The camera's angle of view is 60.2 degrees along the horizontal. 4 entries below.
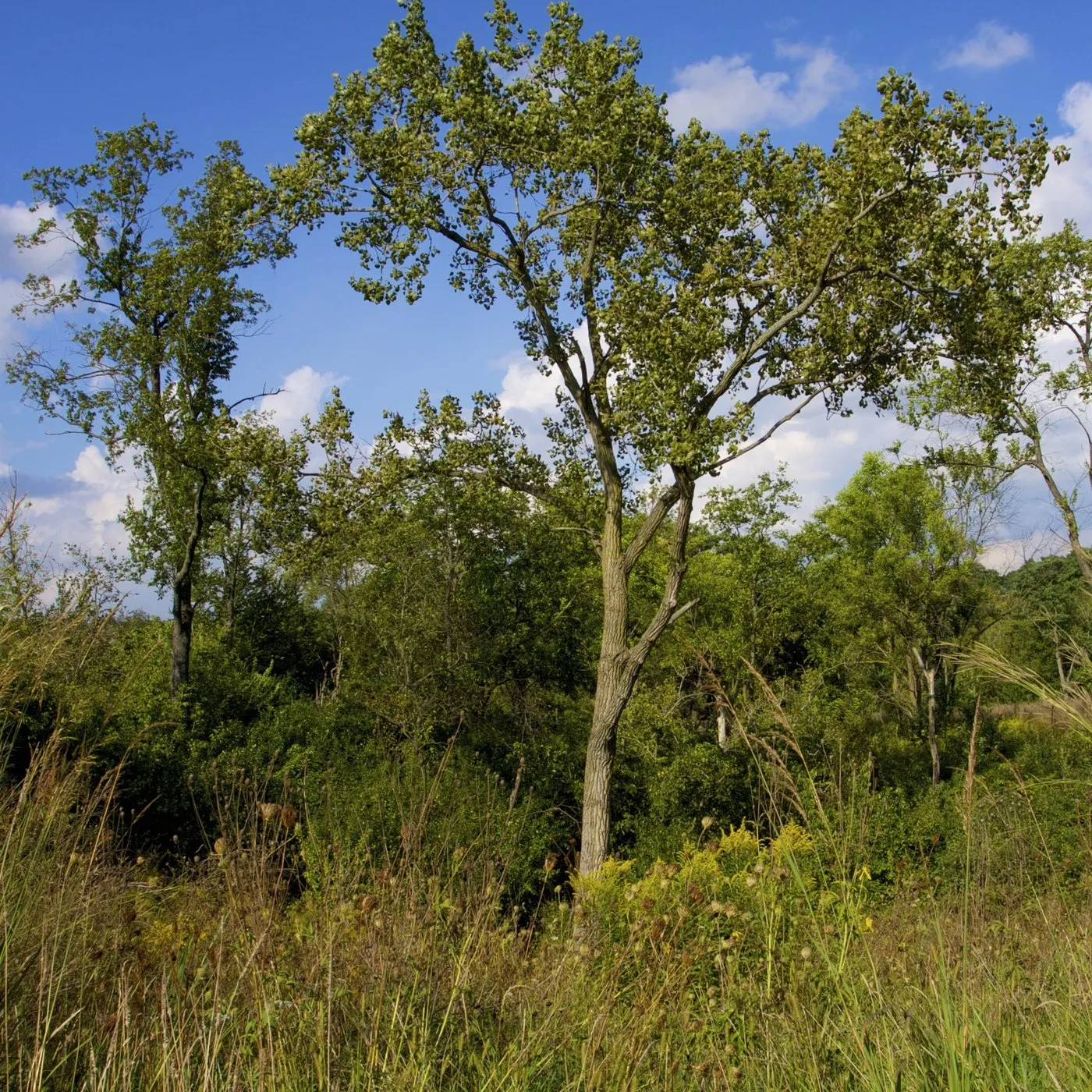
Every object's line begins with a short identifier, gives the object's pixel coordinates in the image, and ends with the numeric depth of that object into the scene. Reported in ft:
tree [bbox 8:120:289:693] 61.62
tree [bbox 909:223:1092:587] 67.31
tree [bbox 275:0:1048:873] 36.78
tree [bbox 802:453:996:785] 81.20
